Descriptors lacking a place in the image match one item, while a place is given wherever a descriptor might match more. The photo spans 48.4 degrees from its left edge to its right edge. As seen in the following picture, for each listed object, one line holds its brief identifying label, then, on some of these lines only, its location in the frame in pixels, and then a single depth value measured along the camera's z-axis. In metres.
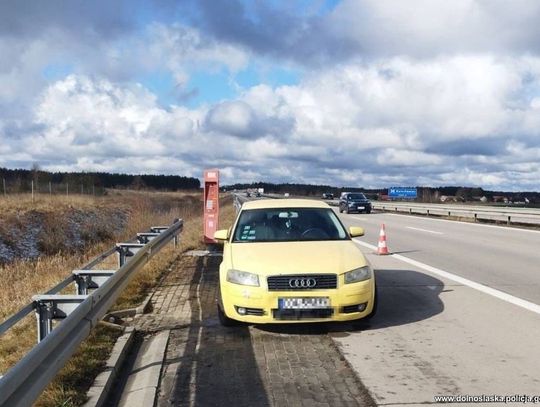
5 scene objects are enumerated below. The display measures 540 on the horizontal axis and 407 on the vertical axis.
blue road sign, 73.06
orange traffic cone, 14.55
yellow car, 6.50
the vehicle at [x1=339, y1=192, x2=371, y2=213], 42.53
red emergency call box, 16.31
